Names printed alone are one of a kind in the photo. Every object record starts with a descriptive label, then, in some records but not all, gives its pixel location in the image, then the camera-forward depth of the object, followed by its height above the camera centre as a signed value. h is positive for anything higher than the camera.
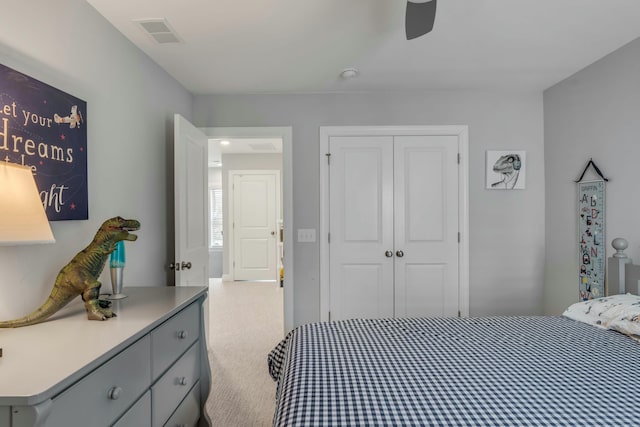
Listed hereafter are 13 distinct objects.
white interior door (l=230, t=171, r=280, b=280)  6.24 -0.17
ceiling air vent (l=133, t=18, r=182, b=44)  1.93 +1.07
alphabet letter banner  2.42 -0.21
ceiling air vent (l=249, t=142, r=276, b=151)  5.31 +1.05
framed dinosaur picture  3.09 +0.37
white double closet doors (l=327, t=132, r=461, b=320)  3.12 -0.07
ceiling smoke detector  2.62 +1.07
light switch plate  3.14 -0.22
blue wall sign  1.31 +0.31
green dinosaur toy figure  1.31 -0.28
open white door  2.42 +0.04
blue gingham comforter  1.05 -0.62
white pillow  1.72 -0.53
